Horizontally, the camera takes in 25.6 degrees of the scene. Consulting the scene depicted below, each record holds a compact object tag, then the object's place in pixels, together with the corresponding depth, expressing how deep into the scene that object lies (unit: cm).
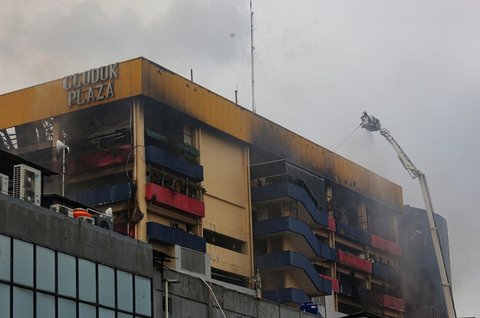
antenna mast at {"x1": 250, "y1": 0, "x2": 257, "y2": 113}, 11231
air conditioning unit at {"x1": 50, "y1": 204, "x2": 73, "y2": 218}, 4950
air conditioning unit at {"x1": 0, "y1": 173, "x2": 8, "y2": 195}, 4694
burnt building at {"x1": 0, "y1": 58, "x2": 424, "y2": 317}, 9219
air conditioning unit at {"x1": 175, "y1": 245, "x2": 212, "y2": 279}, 6938
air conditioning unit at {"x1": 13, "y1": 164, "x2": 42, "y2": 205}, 4825
